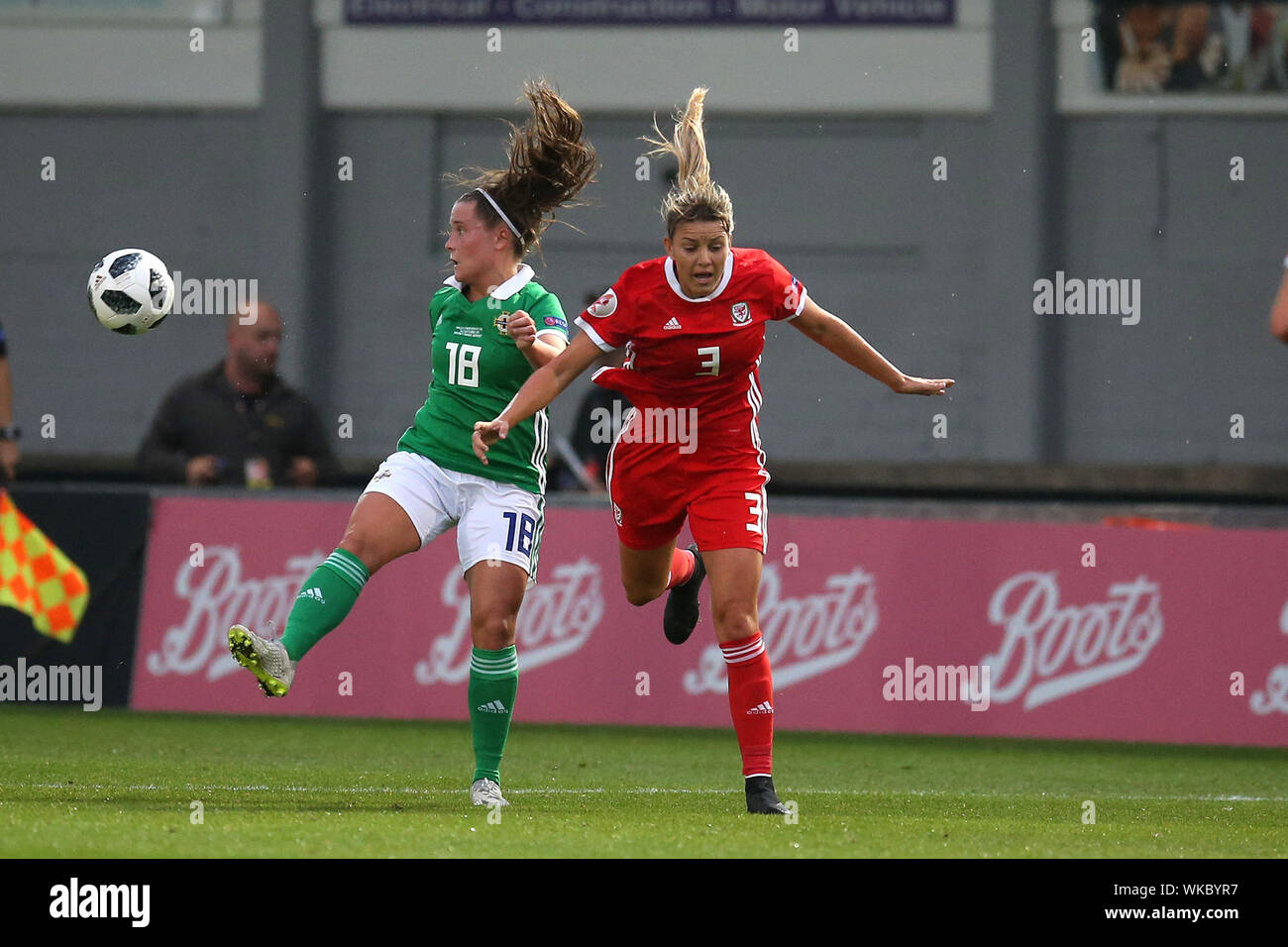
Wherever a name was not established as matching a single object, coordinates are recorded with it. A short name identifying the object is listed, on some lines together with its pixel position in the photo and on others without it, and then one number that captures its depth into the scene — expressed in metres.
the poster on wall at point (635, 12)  16.55
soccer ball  7.26
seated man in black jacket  11.19
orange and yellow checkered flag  10.56
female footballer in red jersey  6.33
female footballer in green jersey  6.41
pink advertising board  10.16
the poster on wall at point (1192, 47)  15.96
